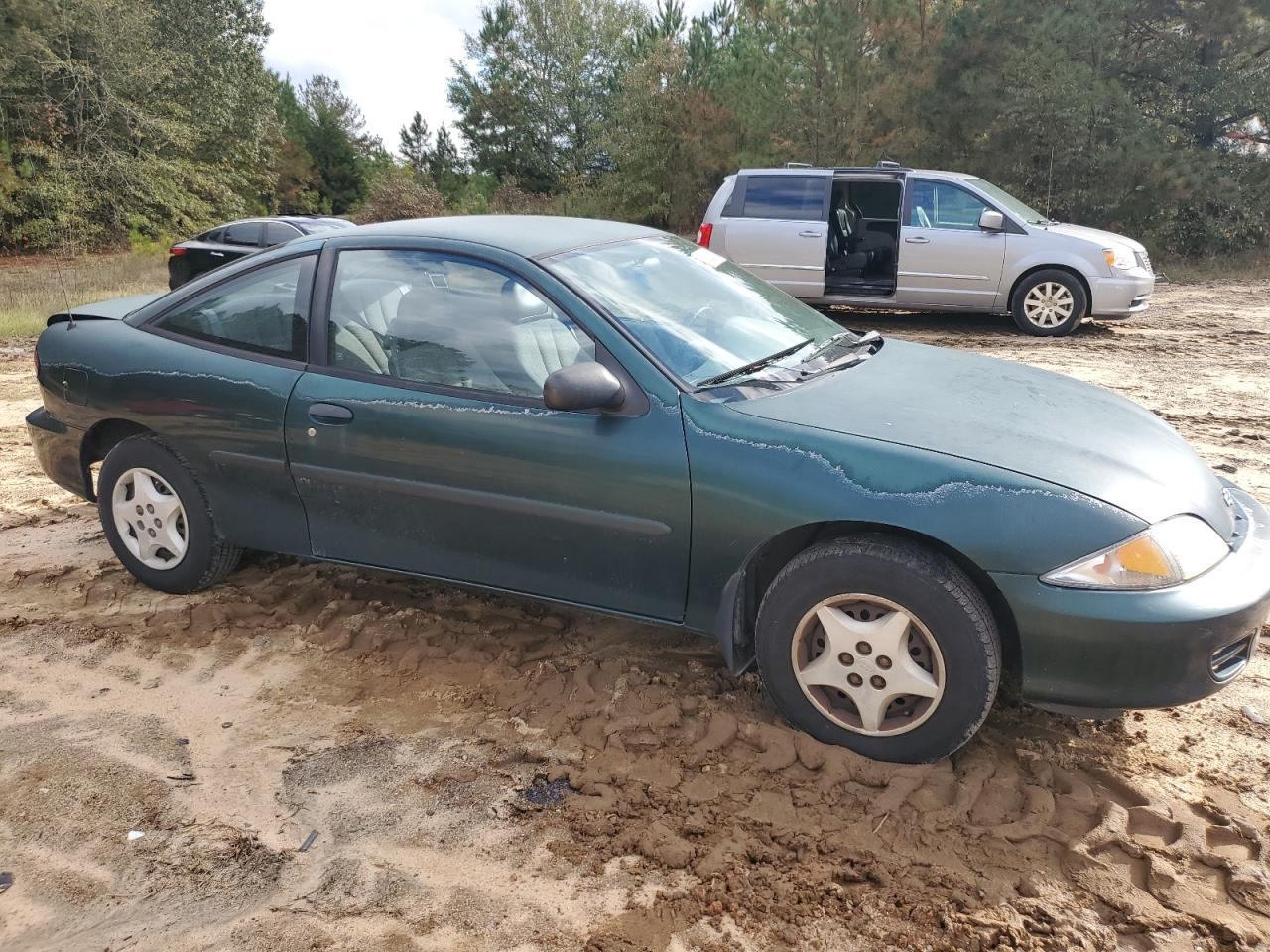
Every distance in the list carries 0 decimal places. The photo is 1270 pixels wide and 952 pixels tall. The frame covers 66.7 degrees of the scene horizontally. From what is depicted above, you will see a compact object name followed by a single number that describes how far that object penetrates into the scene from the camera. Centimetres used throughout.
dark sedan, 1320
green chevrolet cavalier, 271
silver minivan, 1046
